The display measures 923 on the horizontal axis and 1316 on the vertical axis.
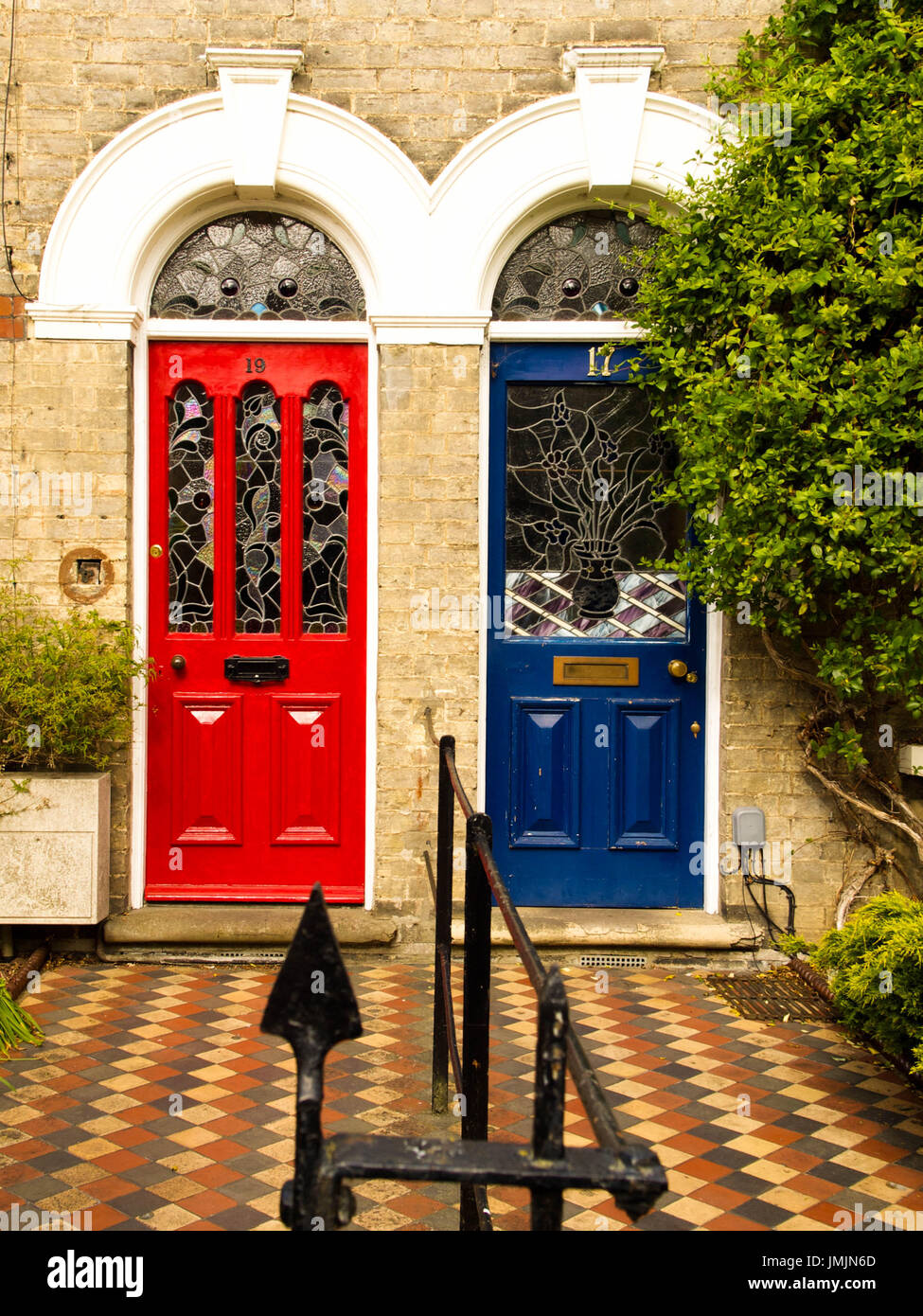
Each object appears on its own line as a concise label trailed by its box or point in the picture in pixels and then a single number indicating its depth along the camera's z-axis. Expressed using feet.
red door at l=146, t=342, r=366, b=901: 17.90
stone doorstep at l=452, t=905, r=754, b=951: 17.17
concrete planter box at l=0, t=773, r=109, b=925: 16.52
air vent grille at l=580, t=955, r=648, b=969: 17.26
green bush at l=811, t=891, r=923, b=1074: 11.49
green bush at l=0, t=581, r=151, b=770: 16.14
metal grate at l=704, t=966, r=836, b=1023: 15.48
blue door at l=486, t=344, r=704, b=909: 17.99
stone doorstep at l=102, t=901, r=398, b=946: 17.15
